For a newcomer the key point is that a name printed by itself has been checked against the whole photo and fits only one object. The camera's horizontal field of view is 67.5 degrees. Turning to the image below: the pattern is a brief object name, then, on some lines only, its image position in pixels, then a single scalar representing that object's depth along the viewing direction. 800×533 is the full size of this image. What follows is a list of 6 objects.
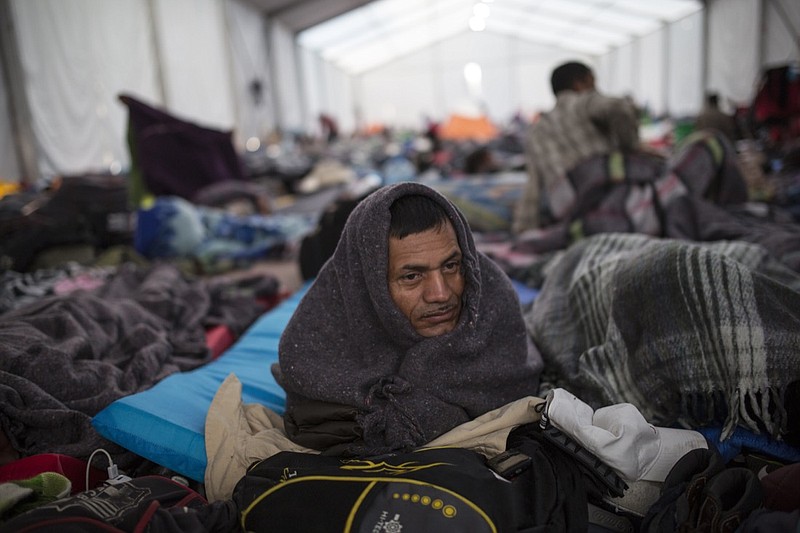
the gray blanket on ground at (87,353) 1.61
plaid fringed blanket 1.35
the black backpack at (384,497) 1.11
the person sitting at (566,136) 3.71
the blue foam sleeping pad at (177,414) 1.52
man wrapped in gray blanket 1.46
